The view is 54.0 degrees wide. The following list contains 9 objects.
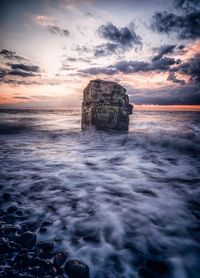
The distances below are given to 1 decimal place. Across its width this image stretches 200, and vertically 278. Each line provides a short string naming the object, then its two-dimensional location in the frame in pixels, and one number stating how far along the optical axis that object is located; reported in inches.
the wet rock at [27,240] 101.2
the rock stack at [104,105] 541.3
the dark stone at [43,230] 114.9
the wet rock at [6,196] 155.3
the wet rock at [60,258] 90.9
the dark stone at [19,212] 132.6
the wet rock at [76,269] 86.1
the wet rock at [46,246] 99.3
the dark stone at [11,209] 135.0
